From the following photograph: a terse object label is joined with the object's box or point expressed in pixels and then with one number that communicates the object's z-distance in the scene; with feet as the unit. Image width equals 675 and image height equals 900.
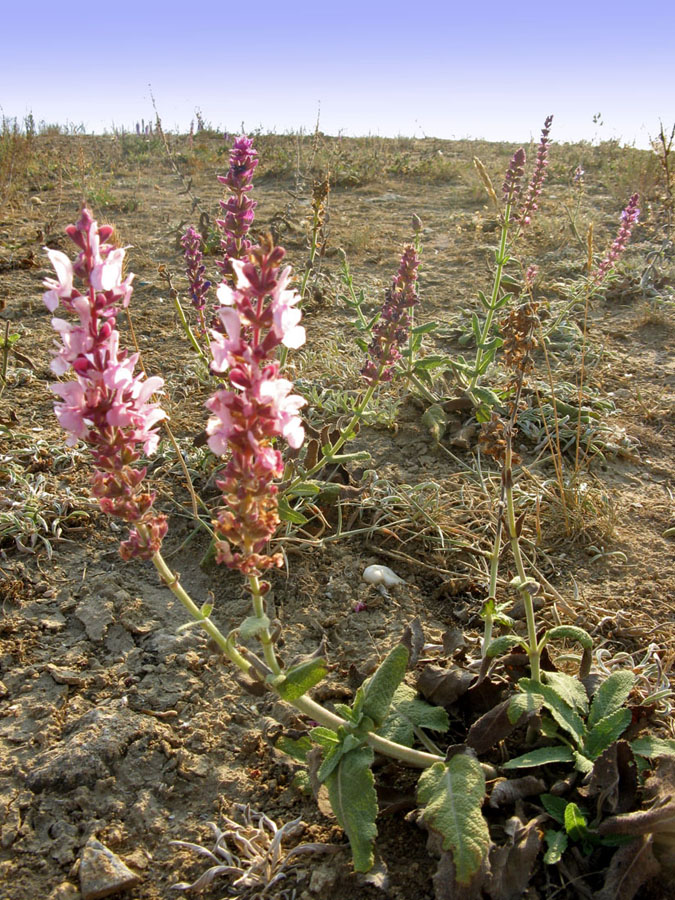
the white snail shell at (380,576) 1.97
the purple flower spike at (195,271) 2.20
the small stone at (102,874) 1.33
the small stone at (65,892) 1.33
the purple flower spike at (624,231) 3.37
